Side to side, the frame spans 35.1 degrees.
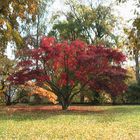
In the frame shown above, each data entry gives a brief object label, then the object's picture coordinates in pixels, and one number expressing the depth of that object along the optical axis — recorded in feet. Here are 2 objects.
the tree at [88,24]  75.56
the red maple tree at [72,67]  42.06
